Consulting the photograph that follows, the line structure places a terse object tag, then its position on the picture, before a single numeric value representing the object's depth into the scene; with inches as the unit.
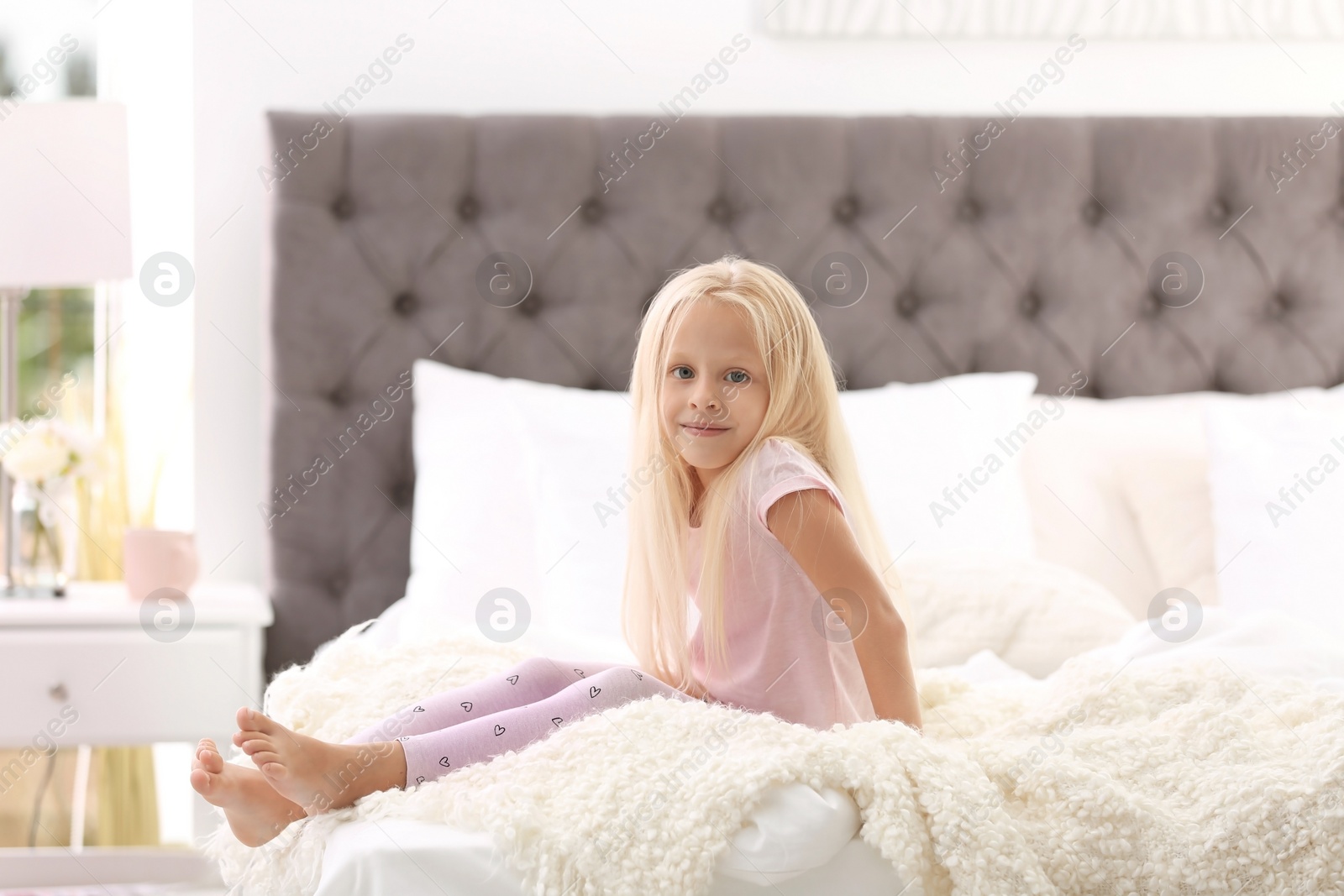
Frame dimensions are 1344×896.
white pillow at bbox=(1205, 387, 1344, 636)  58.0
